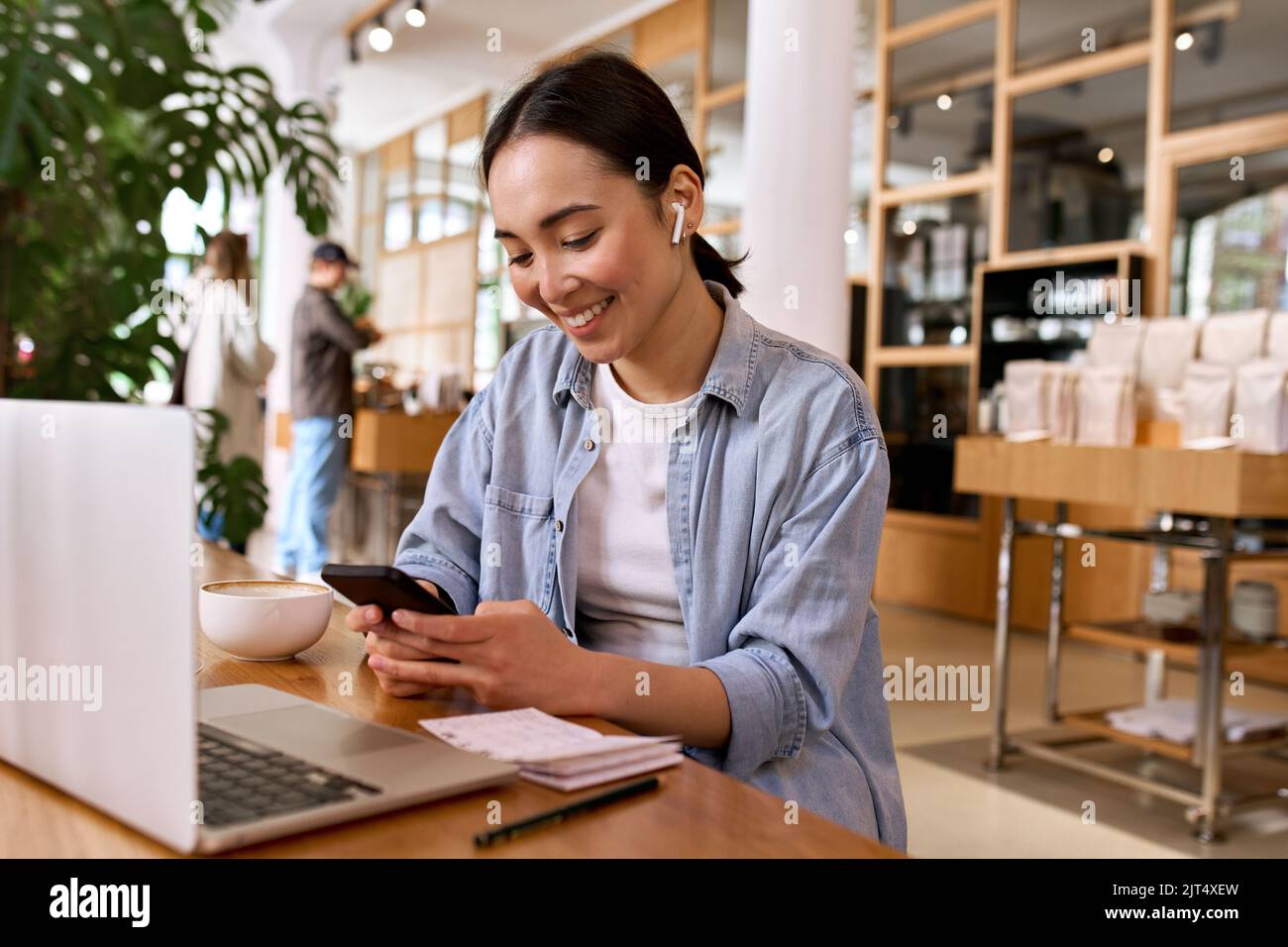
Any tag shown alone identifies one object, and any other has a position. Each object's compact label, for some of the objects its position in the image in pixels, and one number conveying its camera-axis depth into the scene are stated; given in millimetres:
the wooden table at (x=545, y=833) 649
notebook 772
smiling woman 996
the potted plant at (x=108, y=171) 2199
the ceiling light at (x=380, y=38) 7871
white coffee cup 1088
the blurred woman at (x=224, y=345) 4637
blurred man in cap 5551
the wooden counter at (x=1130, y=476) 2766
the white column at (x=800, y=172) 2750
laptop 590
